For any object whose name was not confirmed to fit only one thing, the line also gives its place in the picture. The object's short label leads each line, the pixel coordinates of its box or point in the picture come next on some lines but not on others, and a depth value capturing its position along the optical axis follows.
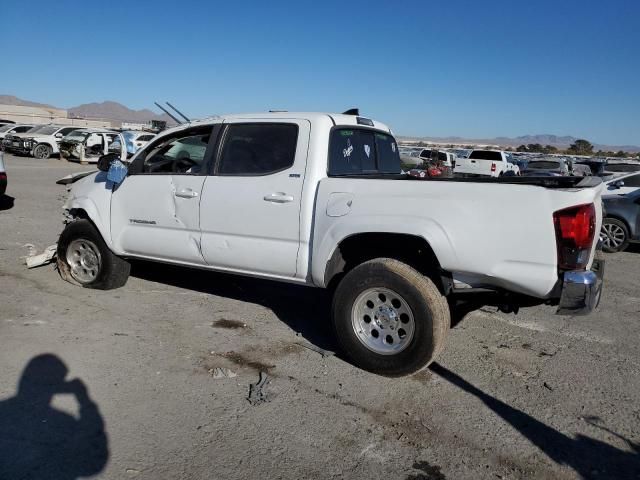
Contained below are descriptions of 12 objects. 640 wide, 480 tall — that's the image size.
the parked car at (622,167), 19.84
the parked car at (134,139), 23.00
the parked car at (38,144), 27.56
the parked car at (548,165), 25.07
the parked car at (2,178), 10.24
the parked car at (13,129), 30.75
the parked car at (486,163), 27.62
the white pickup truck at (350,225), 3.53
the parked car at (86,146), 26.81
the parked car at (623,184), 10.70
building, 75.69
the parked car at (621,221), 9.84
